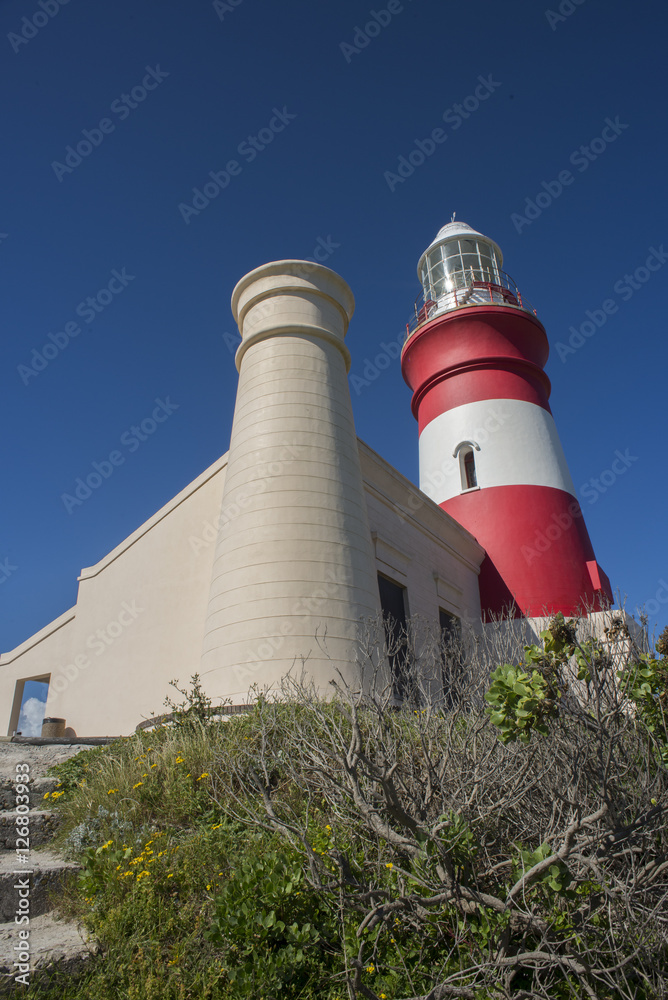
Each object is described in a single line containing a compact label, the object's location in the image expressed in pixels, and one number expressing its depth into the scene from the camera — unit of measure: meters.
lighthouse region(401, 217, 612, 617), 14.09
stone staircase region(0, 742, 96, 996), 3.27
